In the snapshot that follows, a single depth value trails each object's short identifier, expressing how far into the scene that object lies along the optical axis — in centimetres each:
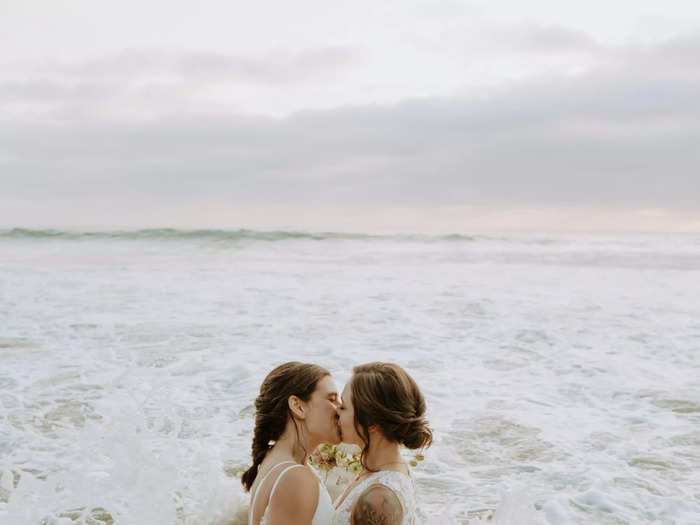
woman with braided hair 307
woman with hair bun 293
